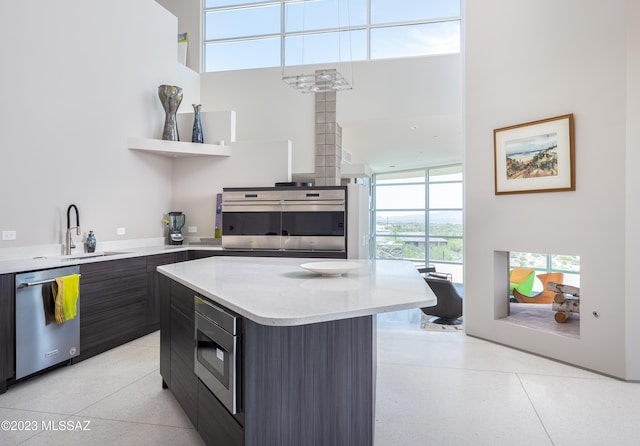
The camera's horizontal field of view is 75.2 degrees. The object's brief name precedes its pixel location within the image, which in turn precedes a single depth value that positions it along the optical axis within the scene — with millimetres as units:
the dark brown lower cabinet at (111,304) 3398
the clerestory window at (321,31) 6082
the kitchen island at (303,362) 1476
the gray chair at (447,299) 5932
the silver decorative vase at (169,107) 5121
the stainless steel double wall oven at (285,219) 5016
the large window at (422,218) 10430
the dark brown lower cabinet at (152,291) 4145
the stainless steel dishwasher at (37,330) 2828
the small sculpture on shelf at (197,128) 5414
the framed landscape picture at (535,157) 3381
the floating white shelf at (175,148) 4824
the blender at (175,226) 5324
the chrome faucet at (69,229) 3885
